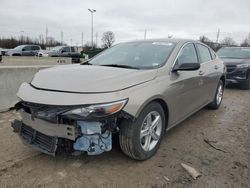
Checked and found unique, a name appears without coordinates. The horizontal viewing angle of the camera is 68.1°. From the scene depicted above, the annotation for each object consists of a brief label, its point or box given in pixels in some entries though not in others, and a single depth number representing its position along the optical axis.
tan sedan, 1.95
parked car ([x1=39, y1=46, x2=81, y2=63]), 18.10
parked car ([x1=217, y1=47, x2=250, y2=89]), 6.53
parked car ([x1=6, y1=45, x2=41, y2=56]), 18.80
